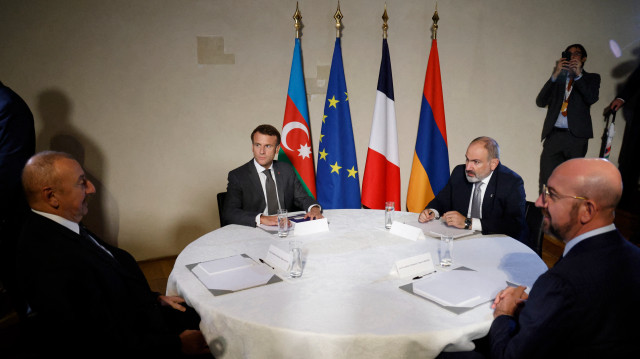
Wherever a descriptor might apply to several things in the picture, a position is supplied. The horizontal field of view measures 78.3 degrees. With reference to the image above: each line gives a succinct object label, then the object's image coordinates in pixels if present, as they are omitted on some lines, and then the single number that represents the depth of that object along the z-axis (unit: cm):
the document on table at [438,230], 211
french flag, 399
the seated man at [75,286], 120
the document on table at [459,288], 139
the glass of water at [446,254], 169
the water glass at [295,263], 159
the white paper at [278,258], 163
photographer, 433
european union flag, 391
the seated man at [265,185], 269
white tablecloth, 121
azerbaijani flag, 378
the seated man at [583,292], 108
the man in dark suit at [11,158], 237
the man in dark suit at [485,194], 225
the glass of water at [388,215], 225
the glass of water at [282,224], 208
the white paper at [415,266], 157
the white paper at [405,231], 203
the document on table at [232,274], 152
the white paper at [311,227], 214
